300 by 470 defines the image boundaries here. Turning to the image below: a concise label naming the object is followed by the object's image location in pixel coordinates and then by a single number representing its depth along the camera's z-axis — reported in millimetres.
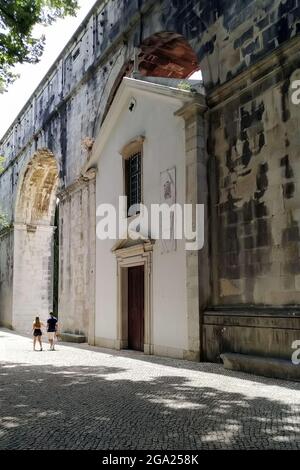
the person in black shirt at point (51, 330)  14609
